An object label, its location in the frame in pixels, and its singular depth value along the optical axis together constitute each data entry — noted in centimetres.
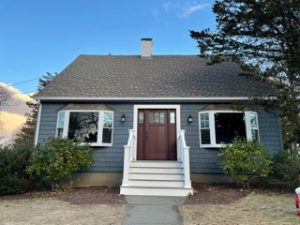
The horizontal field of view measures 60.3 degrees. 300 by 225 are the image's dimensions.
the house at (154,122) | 948
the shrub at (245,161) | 800
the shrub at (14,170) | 781
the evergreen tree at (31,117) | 2337
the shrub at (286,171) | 791
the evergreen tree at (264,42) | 796
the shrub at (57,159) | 799
